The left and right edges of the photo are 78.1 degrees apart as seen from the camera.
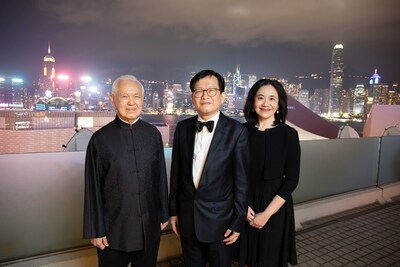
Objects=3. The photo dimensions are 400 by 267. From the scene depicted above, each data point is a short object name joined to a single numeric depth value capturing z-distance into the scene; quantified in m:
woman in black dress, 1.83
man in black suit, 1.55
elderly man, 1.45
